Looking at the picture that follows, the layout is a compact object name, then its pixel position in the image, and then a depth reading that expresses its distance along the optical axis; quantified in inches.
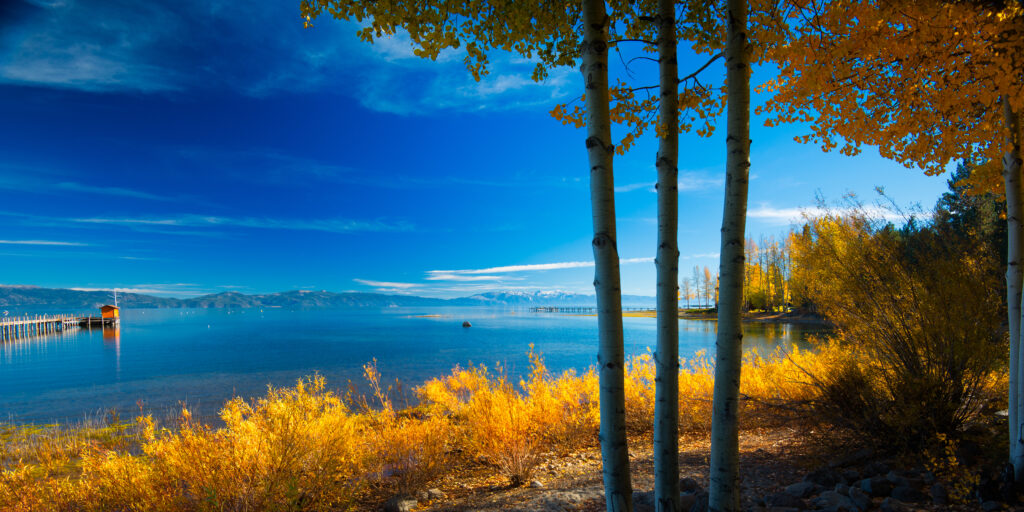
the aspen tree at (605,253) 91.1
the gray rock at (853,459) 184.1
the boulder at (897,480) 144.2
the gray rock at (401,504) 199.1
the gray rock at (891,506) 130.0
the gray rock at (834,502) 134.6
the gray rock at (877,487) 145.8
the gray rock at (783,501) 143.4
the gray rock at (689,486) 166.8
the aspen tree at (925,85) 138.4
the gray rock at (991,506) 127.9
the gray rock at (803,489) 151.4
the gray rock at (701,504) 139.8
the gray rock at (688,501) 149.6
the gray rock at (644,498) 153.3
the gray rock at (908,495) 139.4
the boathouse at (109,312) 2624.8
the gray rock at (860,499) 135.3
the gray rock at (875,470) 165.3
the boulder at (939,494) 136.3
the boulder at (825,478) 161.5
